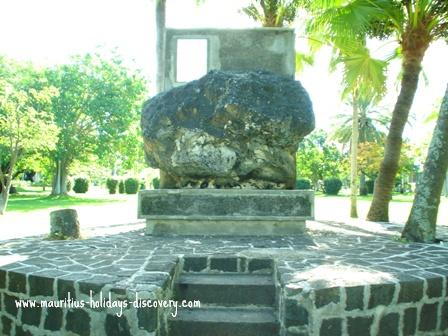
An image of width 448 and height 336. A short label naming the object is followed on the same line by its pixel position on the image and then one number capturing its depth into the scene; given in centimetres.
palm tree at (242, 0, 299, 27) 1280
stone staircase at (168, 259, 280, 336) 431
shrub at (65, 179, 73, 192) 3741
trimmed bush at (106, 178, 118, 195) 3741
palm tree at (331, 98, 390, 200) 3803
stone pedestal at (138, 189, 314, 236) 723
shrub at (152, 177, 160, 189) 3432
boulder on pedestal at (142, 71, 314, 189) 735
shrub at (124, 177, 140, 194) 3753
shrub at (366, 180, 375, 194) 3978
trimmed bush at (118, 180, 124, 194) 3841
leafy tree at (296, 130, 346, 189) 4459
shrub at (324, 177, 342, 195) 3903
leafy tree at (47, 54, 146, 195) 2677
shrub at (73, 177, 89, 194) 3725
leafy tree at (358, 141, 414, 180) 3180
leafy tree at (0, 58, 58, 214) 1554
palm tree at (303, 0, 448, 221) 923
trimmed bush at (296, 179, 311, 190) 3697
